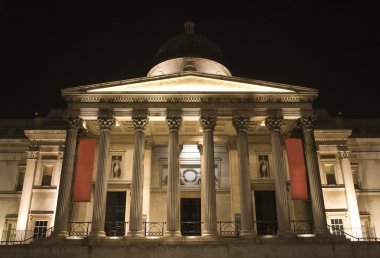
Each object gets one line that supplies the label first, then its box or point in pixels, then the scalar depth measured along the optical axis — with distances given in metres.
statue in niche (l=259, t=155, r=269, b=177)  31.88
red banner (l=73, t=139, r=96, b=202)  25.77
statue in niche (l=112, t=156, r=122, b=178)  31.30
